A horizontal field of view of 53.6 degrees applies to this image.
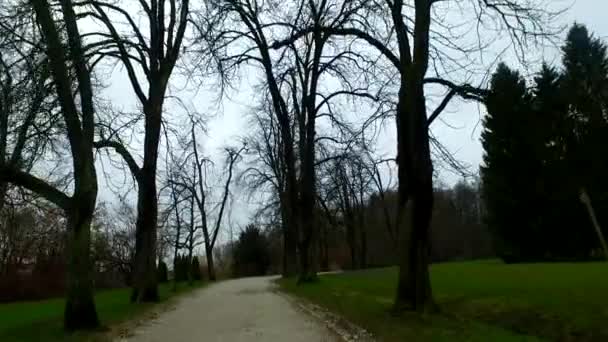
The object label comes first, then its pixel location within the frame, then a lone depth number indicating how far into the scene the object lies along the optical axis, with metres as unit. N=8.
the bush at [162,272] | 58.94
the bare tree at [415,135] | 12.45
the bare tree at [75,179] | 12.39
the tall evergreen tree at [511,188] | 41.44
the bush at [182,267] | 56.61
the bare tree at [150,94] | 20.06
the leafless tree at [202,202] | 52.31
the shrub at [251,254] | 75.69
